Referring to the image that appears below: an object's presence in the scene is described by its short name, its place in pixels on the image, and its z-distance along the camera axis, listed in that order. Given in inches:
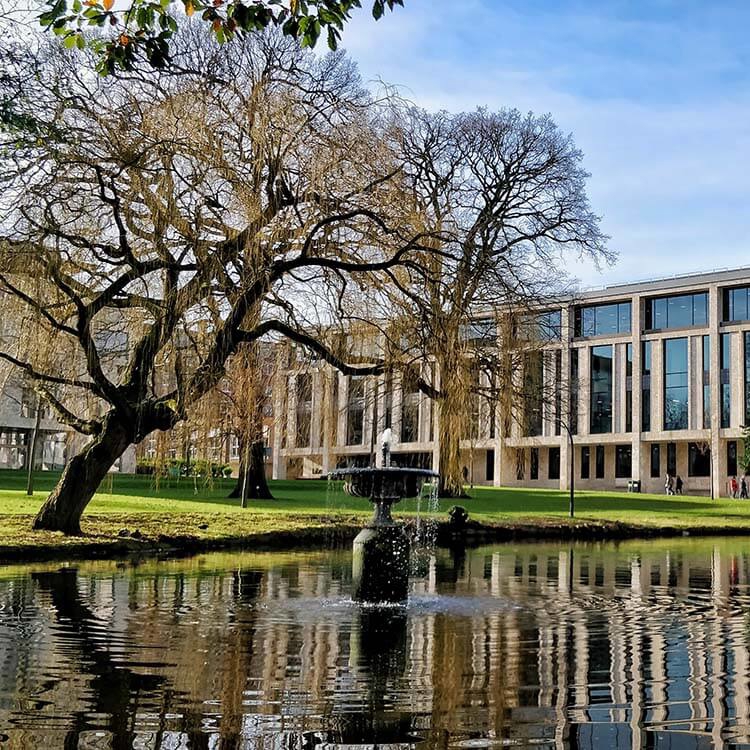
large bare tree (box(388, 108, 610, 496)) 780.0
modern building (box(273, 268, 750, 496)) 2866.6
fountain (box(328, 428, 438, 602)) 545.6
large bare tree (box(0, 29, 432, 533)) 693.3
